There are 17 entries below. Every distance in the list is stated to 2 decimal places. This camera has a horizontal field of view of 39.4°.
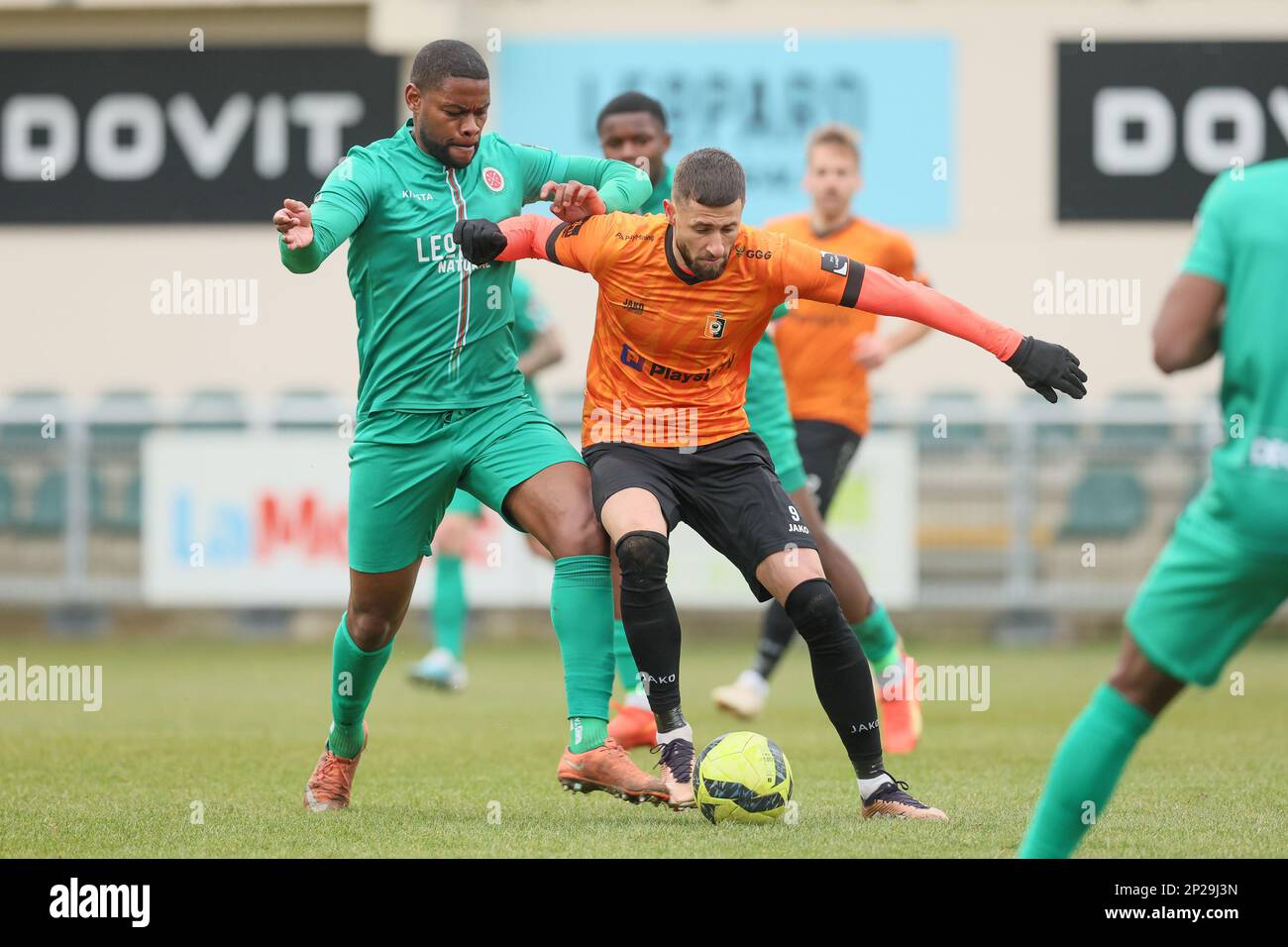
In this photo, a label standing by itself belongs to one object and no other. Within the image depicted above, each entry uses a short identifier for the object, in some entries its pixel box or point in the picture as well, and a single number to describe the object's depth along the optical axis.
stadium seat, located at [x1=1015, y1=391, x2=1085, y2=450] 14.51
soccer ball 5.65
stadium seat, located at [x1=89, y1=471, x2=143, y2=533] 14.30
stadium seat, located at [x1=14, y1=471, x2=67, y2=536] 14.52
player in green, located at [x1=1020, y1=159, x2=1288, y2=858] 3.94
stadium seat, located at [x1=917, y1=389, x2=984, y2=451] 14.28
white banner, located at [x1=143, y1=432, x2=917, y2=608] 13.91
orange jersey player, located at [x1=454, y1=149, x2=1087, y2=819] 5.64
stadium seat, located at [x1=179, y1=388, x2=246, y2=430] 14.31
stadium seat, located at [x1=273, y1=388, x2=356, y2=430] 14.30
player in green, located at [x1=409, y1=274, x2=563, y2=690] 10.45
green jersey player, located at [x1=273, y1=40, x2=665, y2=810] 5.80
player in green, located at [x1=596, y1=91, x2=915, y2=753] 7.38
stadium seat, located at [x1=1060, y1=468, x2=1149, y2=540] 14.45
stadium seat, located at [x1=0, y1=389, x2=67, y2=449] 14.58
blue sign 17.19
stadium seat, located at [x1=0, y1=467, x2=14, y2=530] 14.49
